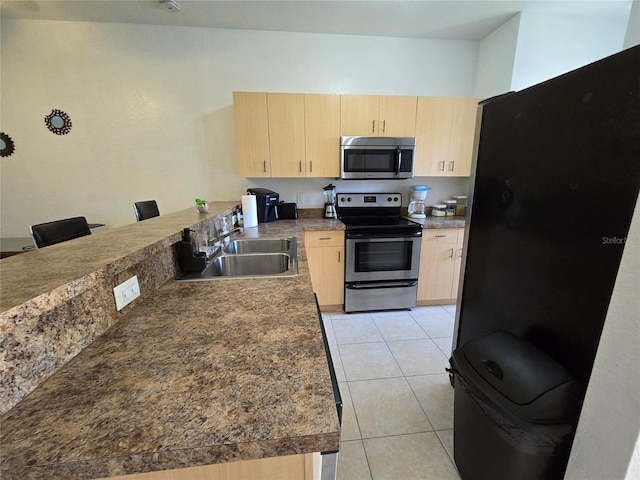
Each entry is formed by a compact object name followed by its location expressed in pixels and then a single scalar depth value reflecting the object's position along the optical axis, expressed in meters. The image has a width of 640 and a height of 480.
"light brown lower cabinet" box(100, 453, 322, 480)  0.55
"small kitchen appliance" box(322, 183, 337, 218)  3.04
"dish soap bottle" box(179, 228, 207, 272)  1.29
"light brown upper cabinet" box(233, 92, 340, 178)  2.56
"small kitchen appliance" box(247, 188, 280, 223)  2.70
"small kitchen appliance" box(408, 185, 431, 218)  2.99
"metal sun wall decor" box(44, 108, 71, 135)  2.70
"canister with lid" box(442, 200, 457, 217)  3.09
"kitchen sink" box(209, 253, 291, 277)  1.62
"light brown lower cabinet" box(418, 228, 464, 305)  2.68
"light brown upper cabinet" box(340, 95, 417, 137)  2.63
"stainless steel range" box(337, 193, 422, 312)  2.61
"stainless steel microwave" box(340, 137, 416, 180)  2.65
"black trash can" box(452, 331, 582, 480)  0.85
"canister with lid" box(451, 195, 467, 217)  3.12
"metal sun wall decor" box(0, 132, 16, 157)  2.68
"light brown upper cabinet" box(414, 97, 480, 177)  2.69
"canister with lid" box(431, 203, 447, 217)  3.06
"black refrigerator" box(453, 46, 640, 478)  0.80
